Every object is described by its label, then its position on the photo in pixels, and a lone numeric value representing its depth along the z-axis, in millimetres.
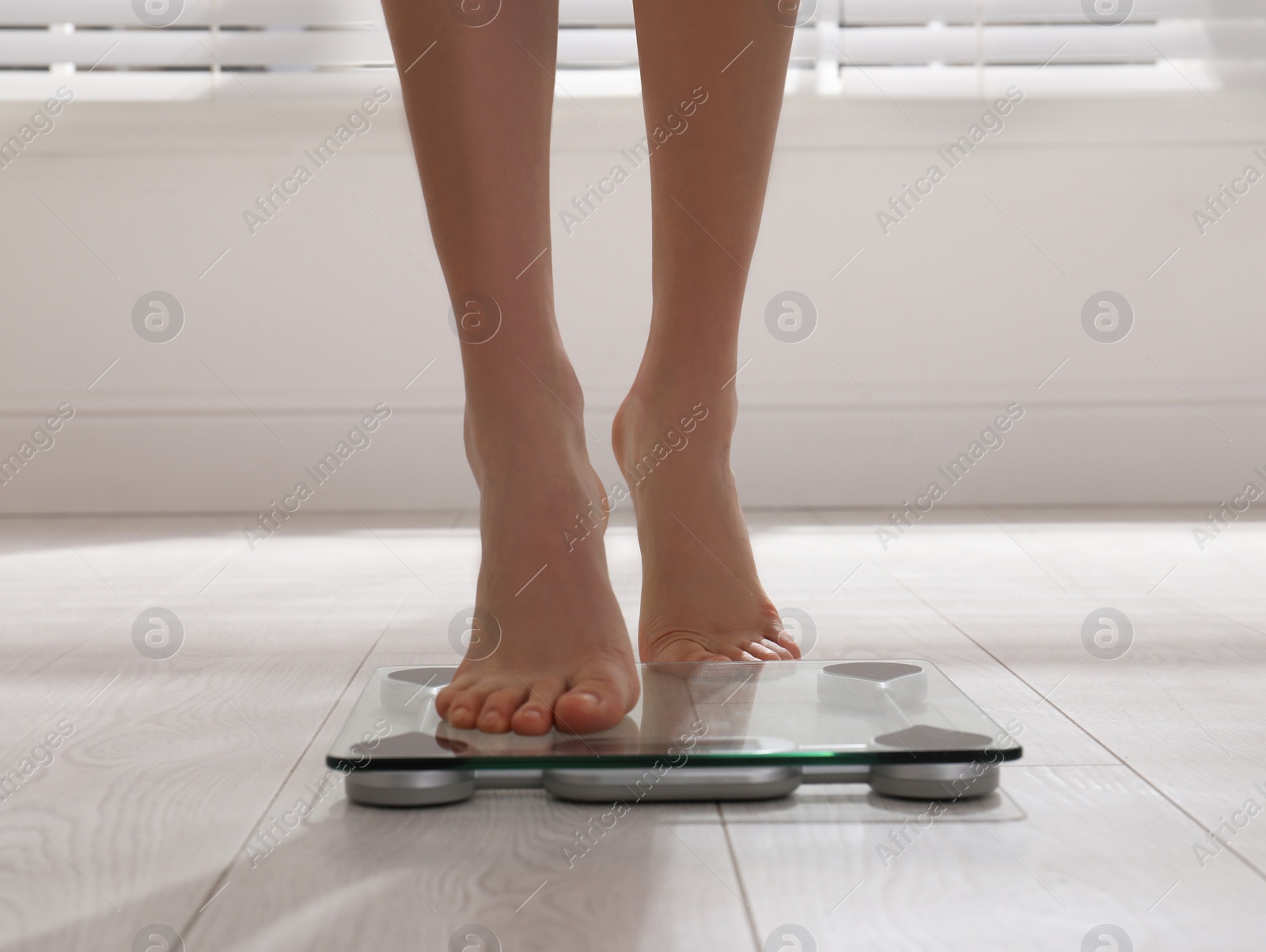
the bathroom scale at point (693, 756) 566
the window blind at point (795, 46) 2275
